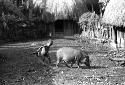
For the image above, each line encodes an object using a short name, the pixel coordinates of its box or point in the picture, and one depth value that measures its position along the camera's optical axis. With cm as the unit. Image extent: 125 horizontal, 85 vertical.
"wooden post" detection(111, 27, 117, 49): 2182
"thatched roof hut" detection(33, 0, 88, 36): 3244
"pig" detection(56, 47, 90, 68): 1402
